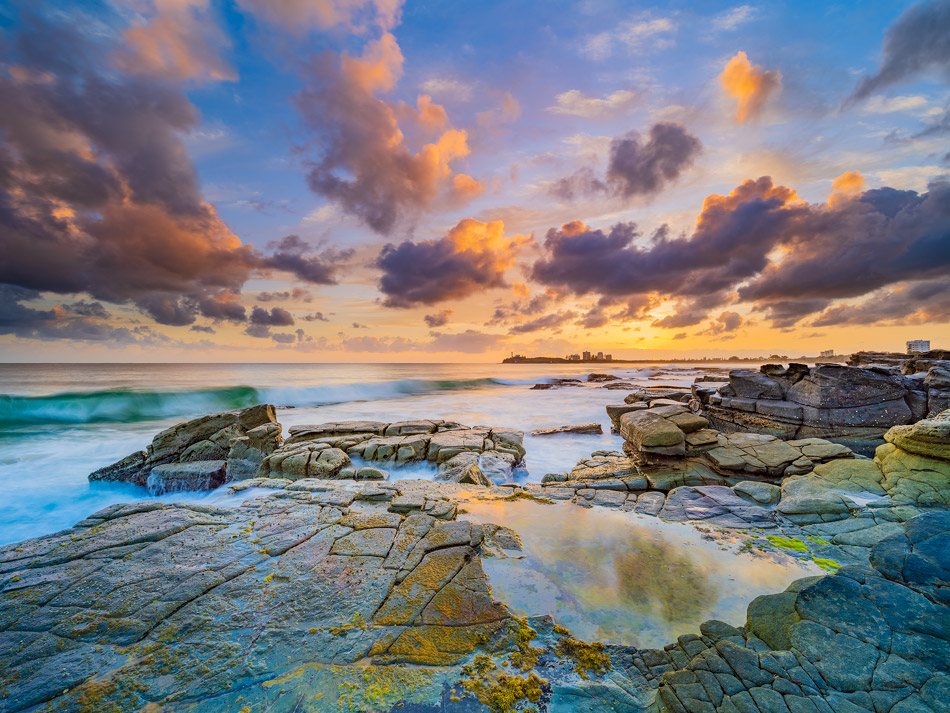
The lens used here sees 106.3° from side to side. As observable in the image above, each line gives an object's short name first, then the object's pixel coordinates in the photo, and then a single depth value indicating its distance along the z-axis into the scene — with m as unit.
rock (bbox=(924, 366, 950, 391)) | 9.24
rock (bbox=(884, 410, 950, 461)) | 5.52
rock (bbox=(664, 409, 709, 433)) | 8.58
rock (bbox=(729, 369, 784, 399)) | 11.40
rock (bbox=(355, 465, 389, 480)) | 7.60
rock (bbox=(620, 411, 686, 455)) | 7.95
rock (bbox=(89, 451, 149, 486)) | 10.04
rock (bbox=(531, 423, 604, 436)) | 14.69
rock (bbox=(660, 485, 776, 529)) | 5.13
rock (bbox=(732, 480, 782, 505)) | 5.70
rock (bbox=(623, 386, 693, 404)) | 17.18
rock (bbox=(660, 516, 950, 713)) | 2.10
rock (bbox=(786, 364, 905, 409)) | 9.41
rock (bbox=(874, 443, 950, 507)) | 5.00
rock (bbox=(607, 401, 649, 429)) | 11.84
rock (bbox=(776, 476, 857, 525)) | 4.93
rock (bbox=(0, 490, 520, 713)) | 2.36
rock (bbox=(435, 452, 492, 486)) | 7.65
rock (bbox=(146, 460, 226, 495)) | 8.89
